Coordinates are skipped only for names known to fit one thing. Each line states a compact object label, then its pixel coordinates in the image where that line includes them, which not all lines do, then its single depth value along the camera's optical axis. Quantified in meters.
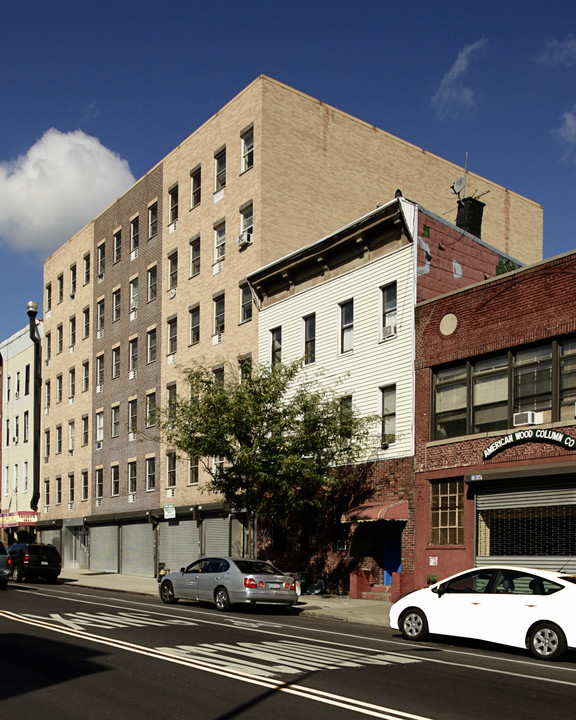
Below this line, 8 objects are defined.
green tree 24.34
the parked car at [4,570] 26.91
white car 13.32
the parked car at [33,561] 34.91
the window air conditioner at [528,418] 20.89
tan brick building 34.53
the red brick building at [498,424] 20.53
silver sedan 21.03
